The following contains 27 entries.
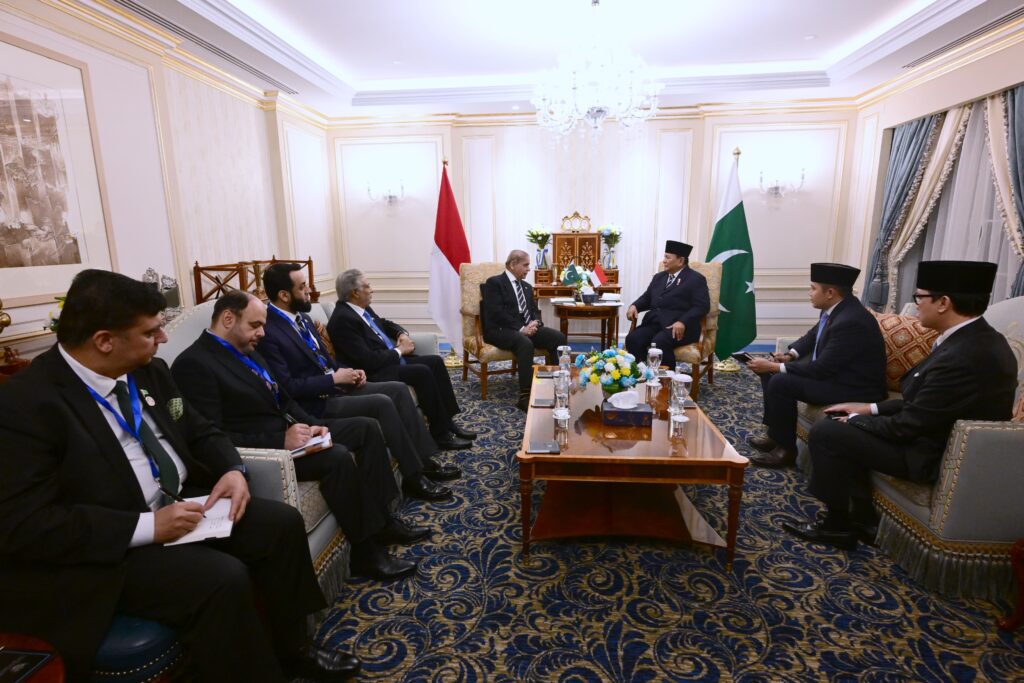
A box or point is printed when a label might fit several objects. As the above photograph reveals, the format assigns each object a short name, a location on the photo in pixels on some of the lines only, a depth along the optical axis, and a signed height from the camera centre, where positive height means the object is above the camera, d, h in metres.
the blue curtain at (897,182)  5.20 +0.63
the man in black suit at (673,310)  4.80 -0.60
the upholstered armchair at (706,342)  4.78 -0.92
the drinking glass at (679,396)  2.80 -0.82
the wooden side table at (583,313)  5.47 -0.69
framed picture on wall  3.10 +0.47
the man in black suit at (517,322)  4.69 -0.69
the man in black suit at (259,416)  2.21 -0.74
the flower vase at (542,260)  6.78 -0.17
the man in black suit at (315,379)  2.88 -0.73
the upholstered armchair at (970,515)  2.11 -1.13
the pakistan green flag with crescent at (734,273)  5.79 -0.31
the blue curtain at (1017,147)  3.98 +0.72
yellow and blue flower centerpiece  2.98 -0.71
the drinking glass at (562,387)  3.02 -0.82
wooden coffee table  2.38 -1.03
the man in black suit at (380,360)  3.59 -0.76
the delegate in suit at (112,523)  1.40 -0.77
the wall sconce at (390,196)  7.15 +0.71
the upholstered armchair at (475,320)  4.82 -0.69
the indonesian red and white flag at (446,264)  6.07 -0.18
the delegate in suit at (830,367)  3.15 -0.76
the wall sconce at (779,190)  6.61 +0.68
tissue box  2.76 -0.89
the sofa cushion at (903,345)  3.39 -0.66
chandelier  4.39 +1.39
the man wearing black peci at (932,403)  2.24 -0.69
